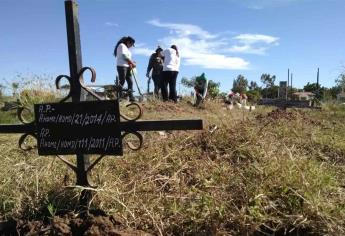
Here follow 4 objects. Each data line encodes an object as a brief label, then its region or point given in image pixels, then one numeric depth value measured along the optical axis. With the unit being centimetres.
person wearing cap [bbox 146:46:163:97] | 1333
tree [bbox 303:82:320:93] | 8650
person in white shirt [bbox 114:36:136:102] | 1144
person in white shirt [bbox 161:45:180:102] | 1188
